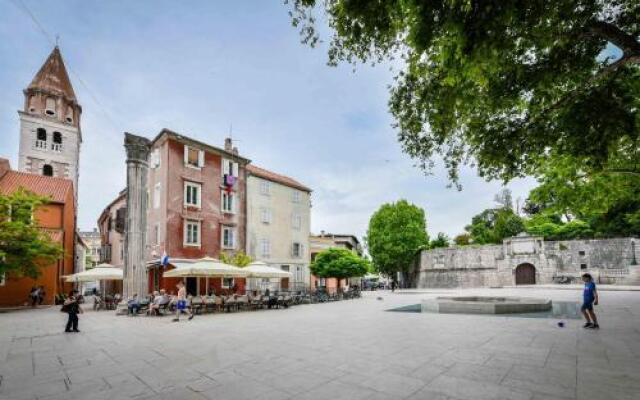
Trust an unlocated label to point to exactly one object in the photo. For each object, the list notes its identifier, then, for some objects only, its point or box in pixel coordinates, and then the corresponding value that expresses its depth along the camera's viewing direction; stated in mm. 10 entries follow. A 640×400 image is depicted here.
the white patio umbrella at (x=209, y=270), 17078
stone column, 16391
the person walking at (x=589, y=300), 9948
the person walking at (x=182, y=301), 15039
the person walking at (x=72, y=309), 11859
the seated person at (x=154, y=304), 16594
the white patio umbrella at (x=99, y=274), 21938
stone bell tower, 37375
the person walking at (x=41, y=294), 25333
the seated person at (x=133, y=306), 16505
